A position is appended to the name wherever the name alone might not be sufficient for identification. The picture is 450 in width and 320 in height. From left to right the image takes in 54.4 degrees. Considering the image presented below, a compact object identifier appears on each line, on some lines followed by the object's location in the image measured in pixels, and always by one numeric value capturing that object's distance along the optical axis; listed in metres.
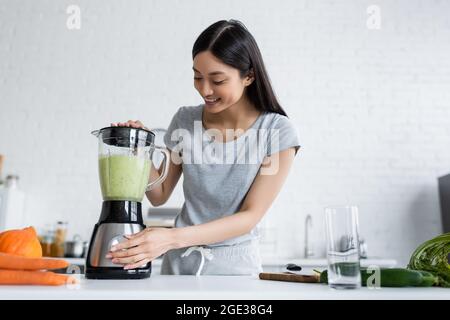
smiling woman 1.25
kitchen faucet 3.11
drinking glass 0.70
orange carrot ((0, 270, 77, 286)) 0.69
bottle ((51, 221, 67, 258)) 2.90
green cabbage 0.80
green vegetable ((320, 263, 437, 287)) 0.73
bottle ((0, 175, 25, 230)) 2.85
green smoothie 0.98
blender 0.88
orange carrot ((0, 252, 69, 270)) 0.70
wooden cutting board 0.83
